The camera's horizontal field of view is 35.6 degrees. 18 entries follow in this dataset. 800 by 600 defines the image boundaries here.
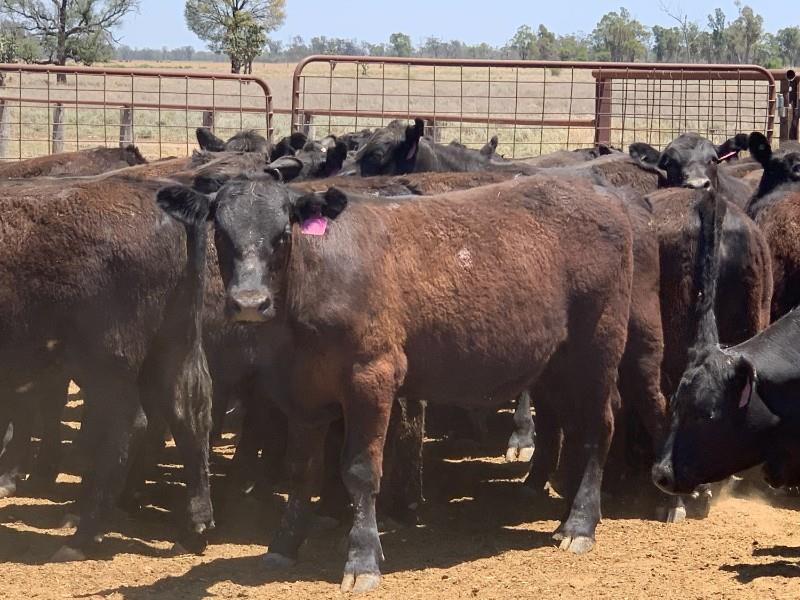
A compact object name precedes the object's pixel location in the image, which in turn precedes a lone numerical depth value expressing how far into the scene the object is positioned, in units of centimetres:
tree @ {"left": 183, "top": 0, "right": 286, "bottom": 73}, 5238
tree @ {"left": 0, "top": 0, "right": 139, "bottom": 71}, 5181
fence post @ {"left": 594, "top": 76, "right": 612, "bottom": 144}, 1365
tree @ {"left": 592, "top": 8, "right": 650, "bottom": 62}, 7131
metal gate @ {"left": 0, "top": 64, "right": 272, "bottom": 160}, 1264
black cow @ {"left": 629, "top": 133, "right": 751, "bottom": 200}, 1022
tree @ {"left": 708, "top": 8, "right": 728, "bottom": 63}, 7219
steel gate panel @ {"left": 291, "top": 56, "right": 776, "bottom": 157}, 1297
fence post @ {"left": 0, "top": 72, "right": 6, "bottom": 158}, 1452
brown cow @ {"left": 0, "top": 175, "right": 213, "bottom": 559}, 641
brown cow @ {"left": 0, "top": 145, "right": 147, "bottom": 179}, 1016
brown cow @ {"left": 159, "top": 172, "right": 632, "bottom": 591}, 612
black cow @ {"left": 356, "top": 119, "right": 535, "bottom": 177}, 1071
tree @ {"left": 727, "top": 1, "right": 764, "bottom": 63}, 6881
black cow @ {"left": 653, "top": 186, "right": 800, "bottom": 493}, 611
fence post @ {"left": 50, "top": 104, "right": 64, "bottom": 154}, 1625
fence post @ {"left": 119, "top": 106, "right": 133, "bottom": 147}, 1530
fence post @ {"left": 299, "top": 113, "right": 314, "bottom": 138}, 1375
